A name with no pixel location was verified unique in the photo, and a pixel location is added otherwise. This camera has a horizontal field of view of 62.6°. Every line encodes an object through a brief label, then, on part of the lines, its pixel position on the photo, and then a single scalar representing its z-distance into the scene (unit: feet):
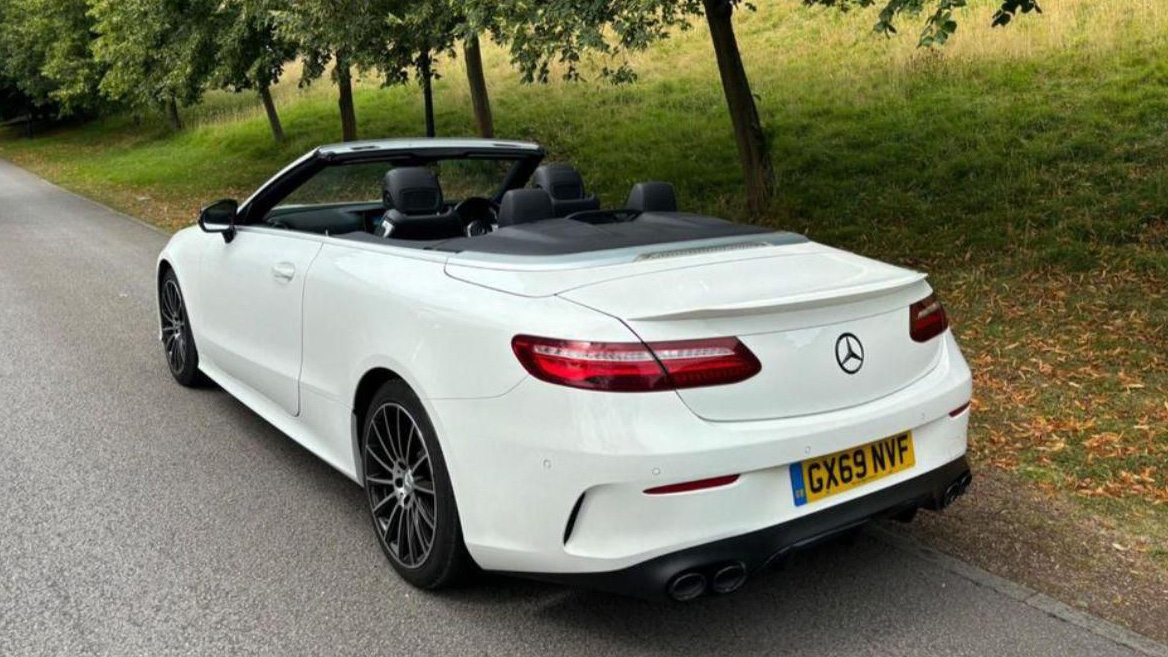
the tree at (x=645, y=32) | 23.04
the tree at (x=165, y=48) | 53.31
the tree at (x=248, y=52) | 50.19
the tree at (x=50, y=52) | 102.27
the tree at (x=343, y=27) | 39.24
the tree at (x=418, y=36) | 36.35
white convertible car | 8.72
